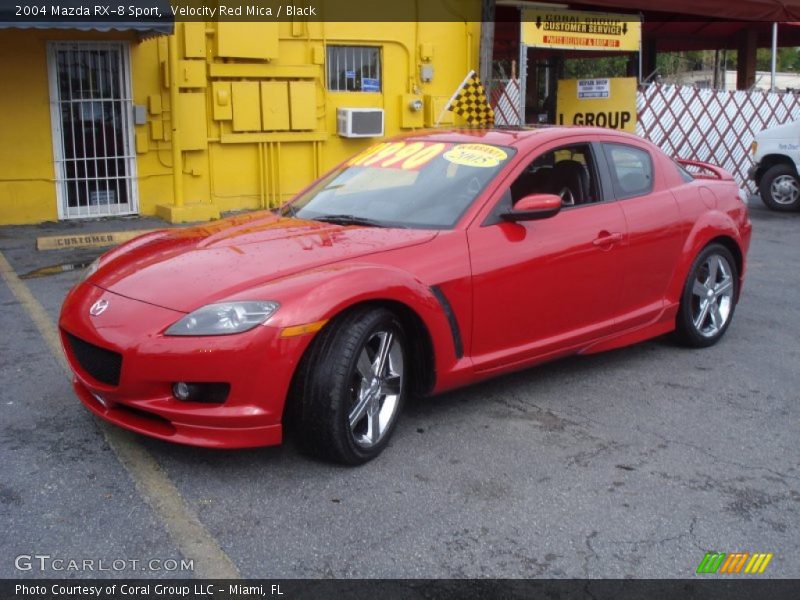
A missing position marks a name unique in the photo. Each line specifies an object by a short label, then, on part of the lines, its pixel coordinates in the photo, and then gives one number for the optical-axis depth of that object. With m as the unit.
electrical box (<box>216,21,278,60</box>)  11.16
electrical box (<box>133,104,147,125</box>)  10.88
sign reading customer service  12.59
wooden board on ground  9.35
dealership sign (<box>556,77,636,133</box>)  13.87
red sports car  3.75
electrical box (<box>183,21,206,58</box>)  10.92
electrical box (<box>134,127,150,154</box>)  11.09
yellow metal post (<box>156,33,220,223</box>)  10.73
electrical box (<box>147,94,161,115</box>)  10.96
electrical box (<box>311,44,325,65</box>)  11.88
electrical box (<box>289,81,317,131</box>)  11.84
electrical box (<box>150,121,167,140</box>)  11.13
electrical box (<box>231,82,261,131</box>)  11.47
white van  12.93
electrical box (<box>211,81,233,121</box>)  11.33
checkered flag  11.66
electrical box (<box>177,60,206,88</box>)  10.95
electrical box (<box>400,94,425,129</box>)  12.66
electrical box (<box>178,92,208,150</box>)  11.11
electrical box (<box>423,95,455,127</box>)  12.79
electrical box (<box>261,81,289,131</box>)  11.66
